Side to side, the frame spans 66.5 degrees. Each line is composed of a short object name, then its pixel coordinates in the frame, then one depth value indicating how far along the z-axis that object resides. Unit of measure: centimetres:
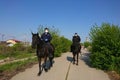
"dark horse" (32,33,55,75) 541
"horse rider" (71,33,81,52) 786
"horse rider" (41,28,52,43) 602
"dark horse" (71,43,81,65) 783
